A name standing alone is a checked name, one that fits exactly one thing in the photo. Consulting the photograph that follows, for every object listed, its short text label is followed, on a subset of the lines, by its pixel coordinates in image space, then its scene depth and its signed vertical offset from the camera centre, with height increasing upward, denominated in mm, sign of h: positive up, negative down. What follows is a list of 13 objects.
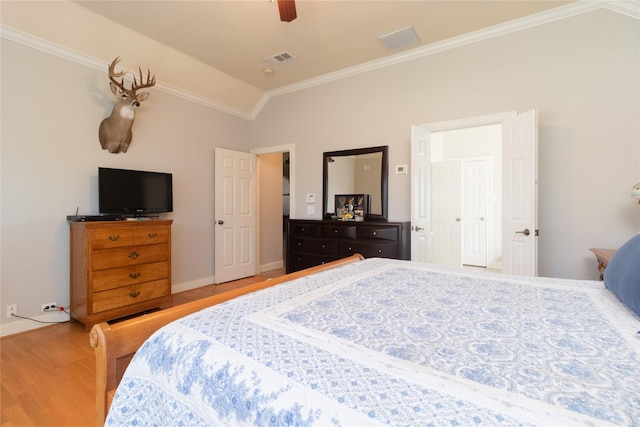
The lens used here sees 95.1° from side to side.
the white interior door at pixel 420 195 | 3266 +181
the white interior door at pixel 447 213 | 5141 -37
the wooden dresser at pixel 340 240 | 3344 -368
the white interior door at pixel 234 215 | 4449 -65
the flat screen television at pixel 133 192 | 3138 +221
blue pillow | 1062 -261
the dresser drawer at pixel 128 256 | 2801 -466
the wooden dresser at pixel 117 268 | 2760 -588
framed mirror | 3754 +460
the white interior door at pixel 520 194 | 2645 +156
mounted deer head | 3145 +1005
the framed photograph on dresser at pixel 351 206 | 3887 +65
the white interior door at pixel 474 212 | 5398 -20
